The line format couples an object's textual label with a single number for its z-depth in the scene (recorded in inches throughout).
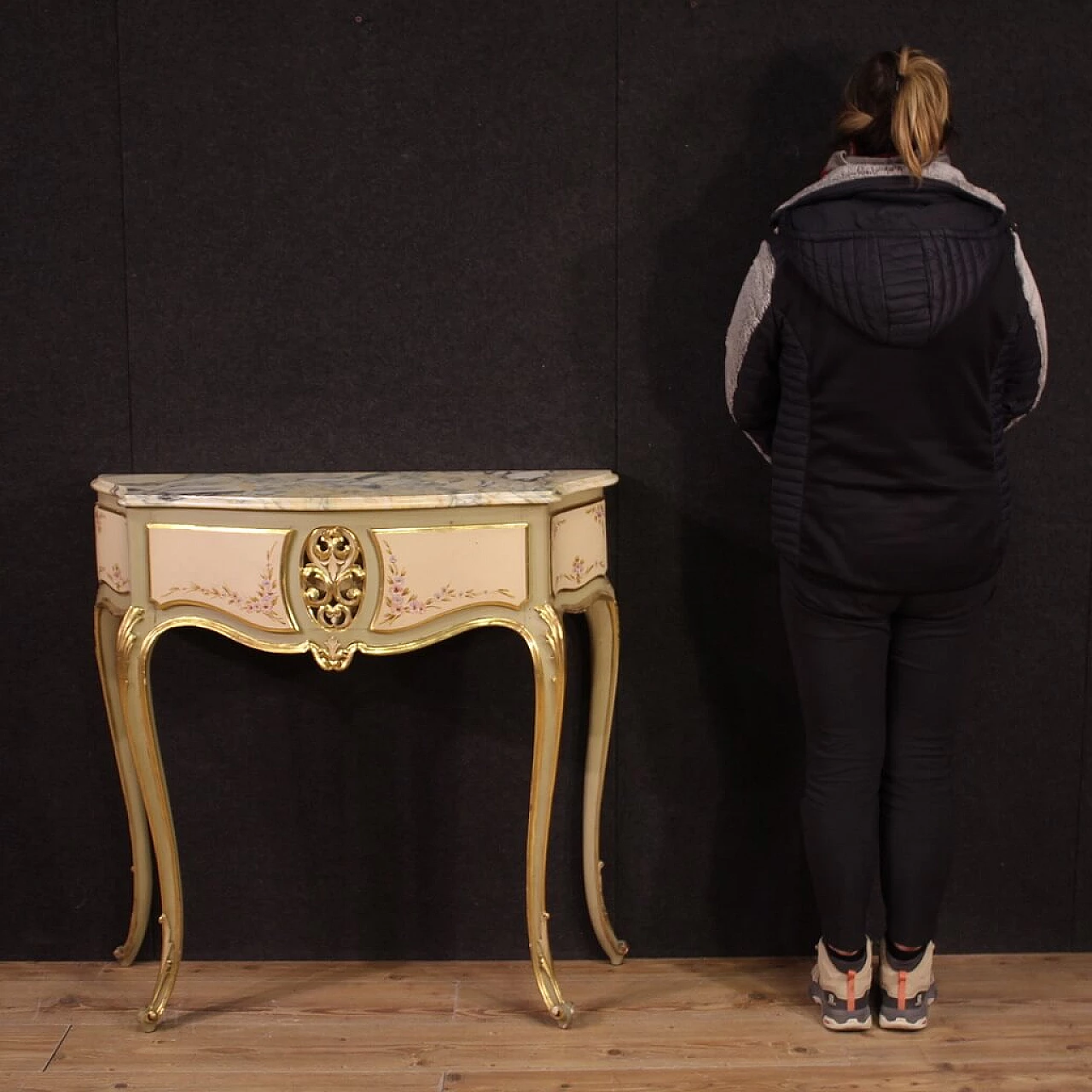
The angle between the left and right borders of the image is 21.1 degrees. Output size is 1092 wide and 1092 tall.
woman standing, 184.6
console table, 188.9
